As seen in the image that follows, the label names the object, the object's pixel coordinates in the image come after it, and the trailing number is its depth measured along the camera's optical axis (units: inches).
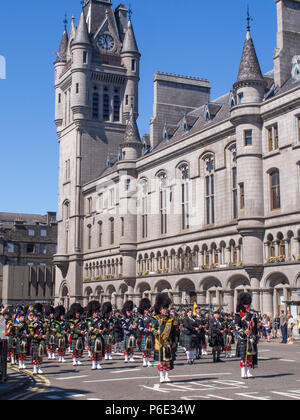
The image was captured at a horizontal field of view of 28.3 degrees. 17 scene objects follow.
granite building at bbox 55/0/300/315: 1471.5
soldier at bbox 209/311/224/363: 848.9
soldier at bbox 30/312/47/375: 751.1
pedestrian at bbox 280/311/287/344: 1255.7
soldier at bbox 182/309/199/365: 826.8
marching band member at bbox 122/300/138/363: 877.2
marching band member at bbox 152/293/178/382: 607.2
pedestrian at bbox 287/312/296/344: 1250.9
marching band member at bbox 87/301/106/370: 775.1
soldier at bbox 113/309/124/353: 1057.5
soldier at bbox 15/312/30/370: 810.8
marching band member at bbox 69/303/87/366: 824.9
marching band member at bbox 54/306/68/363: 889.6
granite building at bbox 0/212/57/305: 3272.6
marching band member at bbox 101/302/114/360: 848.2
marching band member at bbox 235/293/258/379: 629.9
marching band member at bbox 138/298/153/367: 802.8
